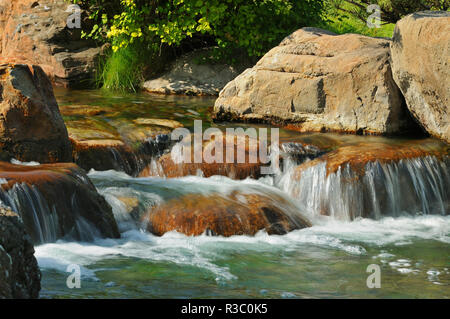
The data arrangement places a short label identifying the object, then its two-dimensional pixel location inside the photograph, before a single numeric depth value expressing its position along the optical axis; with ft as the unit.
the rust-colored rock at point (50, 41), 44.52
